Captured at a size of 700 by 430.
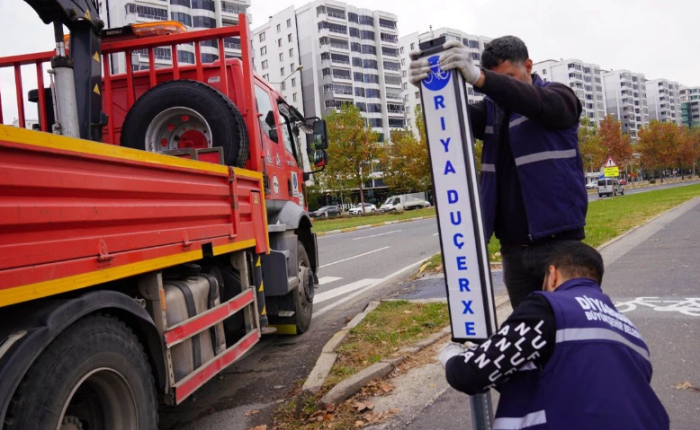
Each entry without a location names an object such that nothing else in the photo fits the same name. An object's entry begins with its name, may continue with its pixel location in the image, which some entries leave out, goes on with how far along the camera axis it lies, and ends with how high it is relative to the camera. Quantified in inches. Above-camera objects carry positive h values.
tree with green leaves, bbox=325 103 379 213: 1638.8 +181.1
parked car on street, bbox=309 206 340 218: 2192.4 -2.4
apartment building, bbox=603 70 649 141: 5398.6 +820.3
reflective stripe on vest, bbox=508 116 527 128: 96.8 +12.2
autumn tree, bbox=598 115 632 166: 2529.5 +181.5
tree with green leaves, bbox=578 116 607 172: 2190.0 +149.7
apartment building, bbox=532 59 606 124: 4771.2 +936.2
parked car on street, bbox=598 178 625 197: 1903.3 -19.3
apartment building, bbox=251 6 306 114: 3113.2 +951.7
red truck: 85.4 -0.4
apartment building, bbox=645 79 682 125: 5861.2 +823.9
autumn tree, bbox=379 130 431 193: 1812.3 +133.4
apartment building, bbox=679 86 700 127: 6289.4 +768.1
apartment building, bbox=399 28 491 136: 3651.6 +1056.0
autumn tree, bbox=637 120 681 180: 2957.7 +175.7
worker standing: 92.1 +4.2
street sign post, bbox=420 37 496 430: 74.9 -1.2
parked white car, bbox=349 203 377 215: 1993.1 -5.8
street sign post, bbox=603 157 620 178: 1374.3 +27.2
